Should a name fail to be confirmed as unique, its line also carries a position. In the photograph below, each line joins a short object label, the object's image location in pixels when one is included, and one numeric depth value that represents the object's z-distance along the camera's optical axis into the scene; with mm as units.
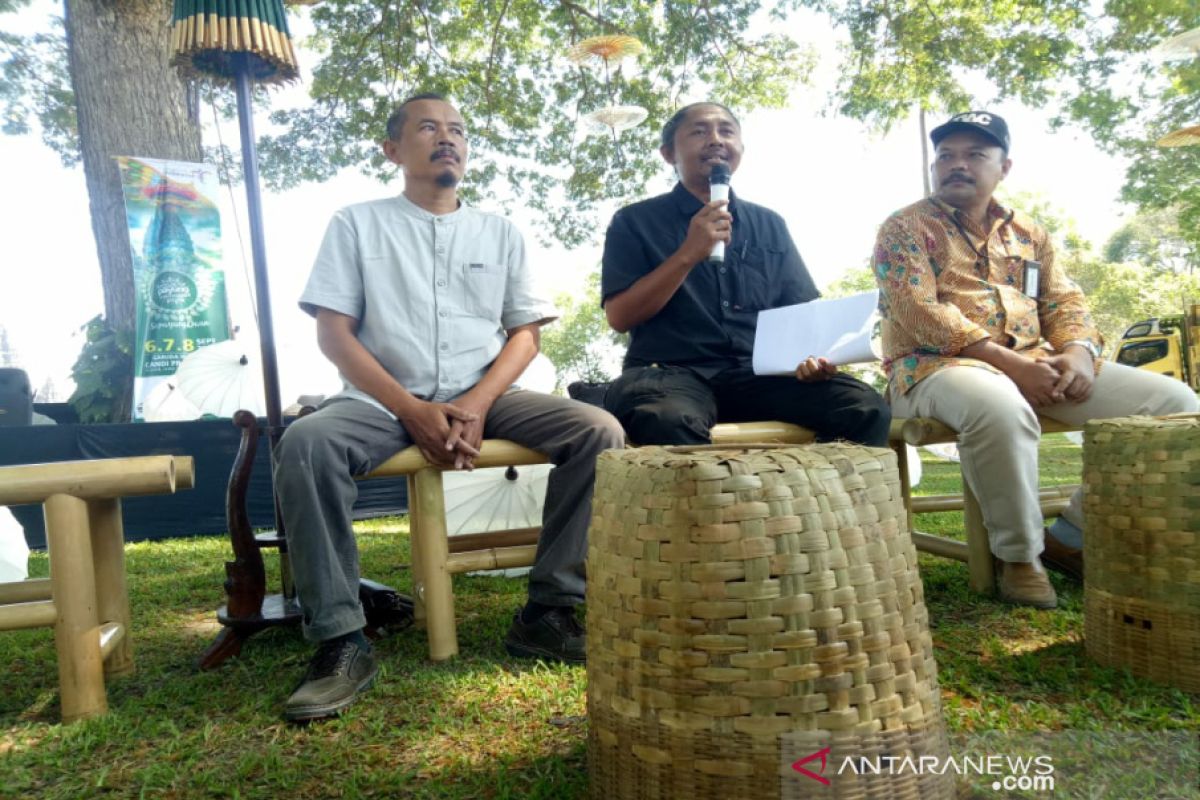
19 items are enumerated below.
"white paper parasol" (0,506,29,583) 2967
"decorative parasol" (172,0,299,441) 2471
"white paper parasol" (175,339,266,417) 5316
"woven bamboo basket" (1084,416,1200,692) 1760
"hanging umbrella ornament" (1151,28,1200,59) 6777
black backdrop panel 5195
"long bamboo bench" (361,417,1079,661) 2258
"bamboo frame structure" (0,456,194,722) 1867
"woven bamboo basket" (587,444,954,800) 1138
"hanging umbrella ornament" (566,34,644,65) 7320
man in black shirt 2480
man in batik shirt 2469
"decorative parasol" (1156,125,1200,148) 8148
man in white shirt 1997
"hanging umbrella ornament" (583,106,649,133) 7965
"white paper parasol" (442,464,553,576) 3336
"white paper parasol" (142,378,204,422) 5957
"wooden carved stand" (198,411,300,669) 2340
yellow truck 13109
